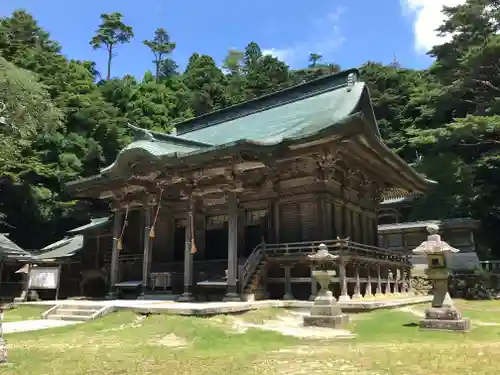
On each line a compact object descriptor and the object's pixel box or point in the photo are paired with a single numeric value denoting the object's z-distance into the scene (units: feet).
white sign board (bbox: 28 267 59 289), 78.54
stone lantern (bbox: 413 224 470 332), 34.53
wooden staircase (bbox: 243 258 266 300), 52.16
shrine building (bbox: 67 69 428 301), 52.80
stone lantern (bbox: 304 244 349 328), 37.93
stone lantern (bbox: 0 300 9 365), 22.56
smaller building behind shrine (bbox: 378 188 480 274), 92.48
